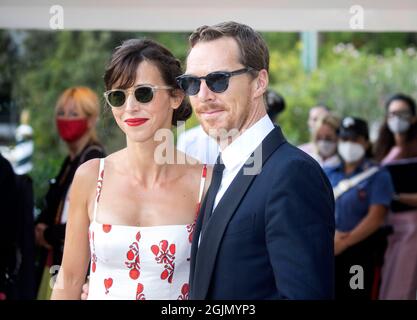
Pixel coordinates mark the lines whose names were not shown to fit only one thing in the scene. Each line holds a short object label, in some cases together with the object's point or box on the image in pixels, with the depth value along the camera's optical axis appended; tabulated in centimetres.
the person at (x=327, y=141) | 620
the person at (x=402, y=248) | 625
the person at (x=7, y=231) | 434
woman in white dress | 276
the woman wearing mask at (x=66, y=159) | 474
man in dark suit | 214
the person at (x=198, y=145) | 467
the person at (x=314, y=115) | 692
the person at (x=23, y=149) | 649
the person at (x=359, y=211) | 585
